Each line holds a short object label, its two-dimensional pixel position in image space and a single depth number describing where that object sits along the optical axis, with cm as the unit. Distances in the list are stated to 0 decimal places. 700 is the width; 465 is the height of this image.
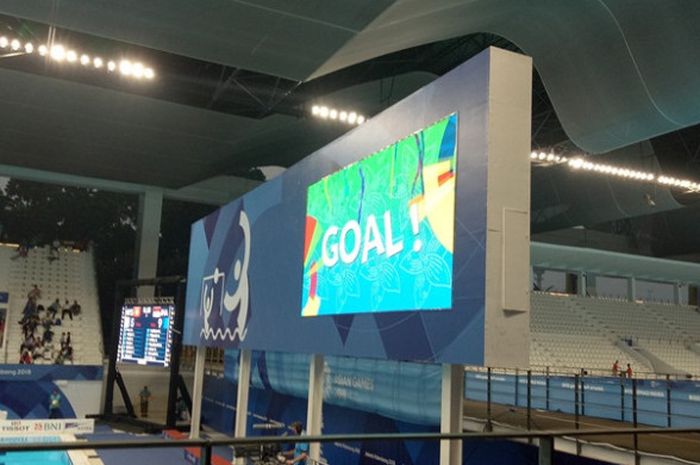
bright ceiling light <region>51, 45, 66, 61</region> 1263
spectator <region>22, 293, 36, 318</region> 2267
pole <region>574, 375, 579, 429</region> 948
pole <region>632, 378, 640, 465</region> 682
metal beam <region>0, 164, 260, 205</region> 2300
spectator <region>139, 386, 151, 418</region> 1992
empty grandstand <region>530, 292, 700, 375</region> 2638
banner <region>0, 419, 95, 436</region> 1332
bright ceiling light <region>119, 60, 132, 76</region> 1330
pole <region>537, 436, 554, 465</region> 336
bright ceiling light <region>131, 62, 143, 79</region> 1332
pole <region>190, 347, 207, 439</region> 1330
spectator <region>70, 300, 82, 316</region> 2383
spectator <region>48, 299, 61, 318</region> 2334
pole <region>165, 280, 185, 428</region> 1612
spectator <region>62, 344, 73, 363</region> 2172
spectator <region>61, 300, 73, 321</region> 2358
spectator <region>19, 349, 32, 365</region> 2069
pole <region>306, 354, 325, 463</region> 869
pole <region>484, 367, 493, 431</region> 962
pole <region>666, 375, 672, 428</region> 974
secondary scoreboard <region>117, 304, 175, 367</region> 1577
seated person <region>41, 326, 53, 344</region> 2229
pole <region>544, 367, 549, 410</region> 1173
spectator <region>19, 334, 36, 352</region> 2145
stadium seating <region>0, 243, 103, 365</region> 2245
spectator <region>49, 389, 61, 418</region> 1820
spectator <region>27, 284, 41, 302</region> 2306
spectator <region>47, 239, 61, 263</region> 2605
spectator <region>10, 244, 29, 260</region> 2536
